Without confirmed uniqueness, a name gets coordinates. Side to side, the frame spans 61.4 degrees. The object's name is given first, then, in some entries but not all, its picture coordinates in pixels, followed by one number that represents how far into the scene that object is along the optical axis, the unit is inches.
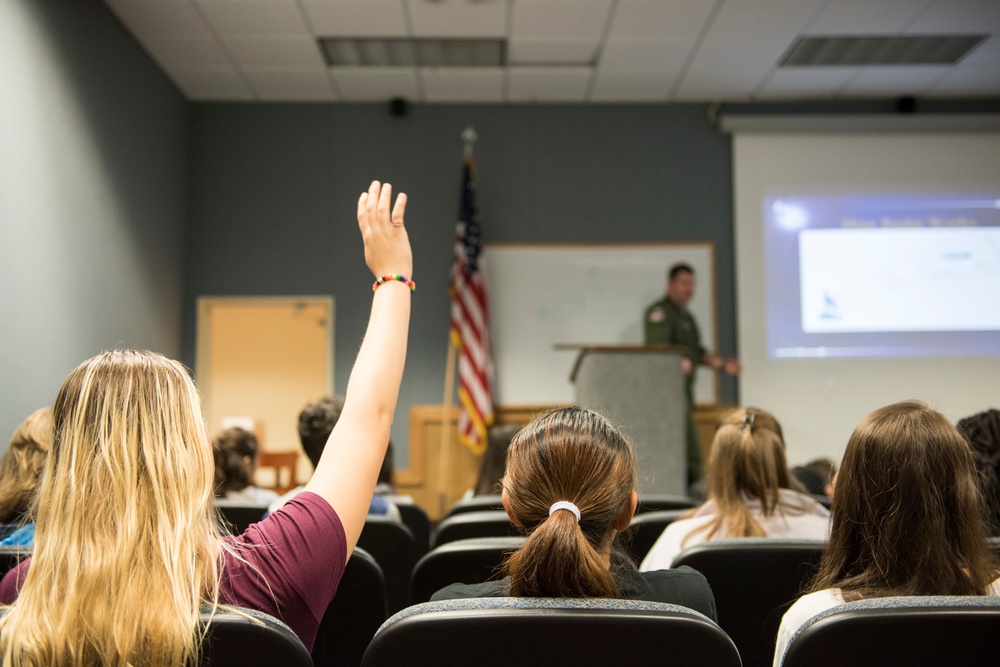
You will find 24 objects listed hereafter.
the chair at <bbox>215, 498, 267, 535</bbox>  86.9
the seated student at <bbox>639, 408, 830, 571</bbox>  80.7
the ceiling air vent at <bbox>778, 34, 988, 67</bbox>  212.7
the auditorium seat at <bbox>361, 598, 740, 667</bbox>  37.0
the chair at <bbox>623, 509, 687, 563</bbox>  85.2
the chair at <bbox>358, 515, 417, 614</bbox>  80.9
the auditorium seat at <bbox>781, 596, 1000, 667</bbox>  37.9
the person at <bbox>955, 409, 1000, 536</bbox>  76.7
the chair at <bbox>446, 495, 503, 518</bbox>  107.0
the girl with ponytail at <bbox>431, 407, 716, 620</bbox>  43.4
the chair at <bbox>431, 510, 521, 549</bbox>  88.6
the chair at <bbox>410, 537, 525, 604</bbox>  68.2
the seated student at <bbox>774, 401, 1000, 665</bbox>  50.5
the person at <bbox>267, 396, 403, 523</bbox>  108.9
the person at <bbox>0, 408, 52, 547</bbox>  77.1
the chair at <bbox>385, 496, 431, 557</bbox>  106.6
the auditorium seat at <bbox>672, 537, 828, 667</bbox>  61.9
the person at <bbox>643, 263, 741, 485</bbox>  234.4
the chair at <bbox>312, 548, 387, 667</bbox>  63.3
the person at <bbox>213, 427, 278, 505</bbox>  116.7
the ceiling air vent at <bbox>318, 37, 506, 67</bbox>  211.9
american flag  234.8
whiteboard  245.8
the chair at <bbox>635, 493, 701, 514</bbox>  103.3
